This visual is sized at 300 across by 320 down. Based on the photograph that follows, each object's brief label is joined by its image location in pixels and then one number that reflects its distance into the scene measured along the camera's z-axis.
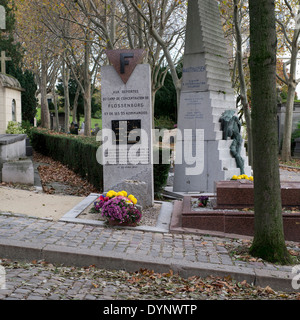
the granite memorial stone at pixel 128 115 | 9.23
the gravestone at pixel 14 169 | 10.84
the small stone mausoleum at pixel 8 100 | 16.97
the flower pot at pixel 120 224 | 7.28
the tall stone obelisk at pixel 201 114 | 11.45
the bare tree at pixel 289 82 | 20.69
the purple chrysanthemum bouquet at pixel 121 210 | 7.16
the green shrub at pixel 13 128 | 17.14
